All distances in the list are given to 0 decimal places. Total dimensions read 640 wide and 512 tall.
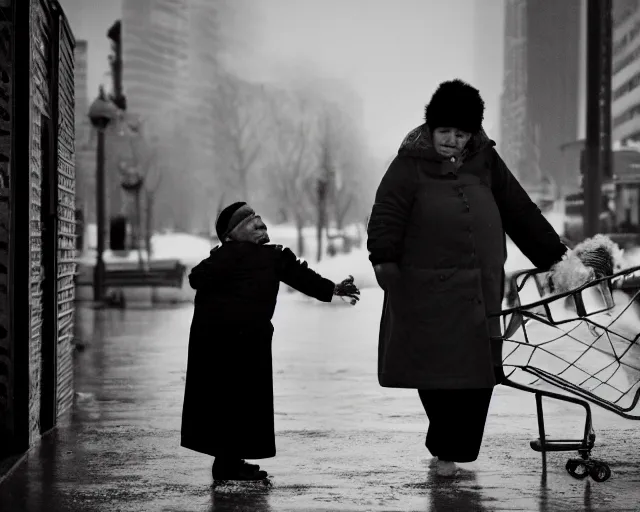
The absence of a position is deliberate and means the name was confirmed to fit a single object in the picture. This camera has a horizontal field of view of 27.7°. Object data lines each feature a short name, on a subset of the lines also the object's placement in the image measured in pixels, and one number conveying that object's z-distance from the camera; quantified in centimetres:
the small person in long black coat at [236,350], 576
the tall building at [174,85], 9100
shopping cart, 530
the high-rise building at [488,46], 6794
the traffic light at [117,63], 2858
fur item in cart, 564
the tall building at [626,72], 6150
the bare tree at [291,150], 8112
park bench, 2805
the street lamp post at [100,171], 2180
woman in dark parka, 579
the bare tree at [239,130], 8525
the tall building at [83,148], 6257
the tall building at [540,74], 8744
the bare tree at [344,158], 8119
